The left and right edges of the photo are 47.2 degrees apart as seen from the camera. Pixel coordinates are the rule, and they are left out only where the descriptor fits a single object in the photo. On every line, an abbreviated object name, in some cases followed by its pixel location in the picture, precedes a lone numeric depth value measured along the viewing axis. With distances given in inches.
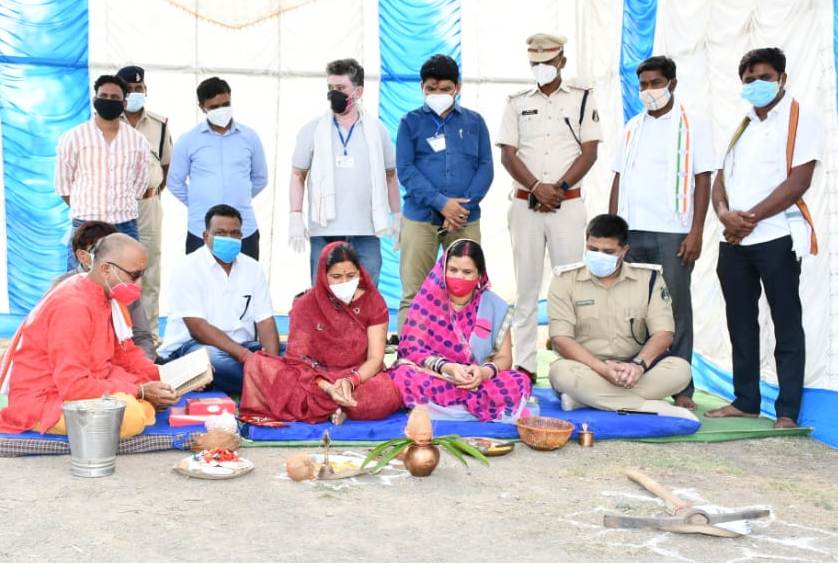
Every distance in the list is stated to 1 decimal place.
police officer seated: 184.9
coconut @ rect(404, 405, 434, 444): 145.3
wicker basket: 164.2
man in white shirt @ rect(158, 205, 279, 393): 197.6
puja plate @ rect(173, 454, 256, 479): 144.0
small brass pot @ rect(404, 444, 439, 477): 146.0
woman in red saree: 175.2
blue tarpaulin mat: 168.7
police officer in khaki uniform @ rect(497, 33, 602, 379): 213.2
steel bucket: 141.5
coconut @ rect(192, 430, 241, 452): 155.7
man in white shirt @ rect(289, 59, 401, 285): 219.0
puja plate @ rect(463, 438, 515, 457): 160.1
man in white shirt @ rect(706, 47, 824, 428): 176.6
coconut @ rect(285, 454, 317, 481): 142.3
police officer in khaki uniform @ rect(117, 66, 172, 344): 239.5
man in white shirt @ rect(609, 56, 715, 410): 198.5
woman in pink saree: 177.9
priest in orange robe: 150.5
